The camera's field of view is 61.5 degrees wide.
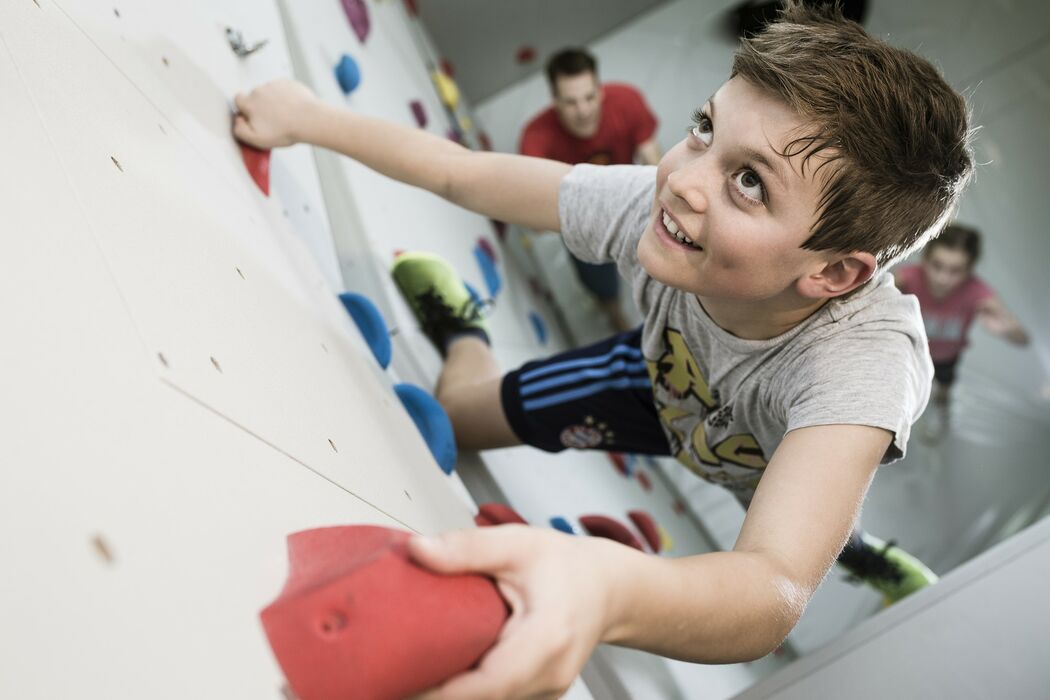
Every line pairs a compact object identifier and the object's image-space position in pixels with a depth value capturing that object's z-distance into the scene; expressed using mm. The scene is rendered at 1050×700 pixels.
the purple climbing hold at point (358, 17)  1504
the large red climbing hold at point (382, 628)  363
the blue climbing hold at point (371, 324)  969
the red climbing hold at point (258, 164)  883
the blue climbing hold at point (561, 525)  1120
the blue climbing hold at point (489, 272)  1644
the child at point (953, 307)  1968
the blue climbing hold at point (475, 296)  1307
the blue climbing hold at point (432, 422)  951
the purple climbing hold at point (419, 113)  1691
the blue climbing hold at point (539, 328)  1833
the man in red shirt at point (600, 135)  1945
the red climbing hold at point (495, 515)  897
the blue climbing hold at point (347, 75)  1327
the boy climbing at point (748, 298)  417
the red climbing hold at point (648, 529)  1339
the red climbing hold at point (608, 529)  1177
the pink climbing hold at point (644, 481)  1699
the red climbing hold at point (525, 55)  2326
